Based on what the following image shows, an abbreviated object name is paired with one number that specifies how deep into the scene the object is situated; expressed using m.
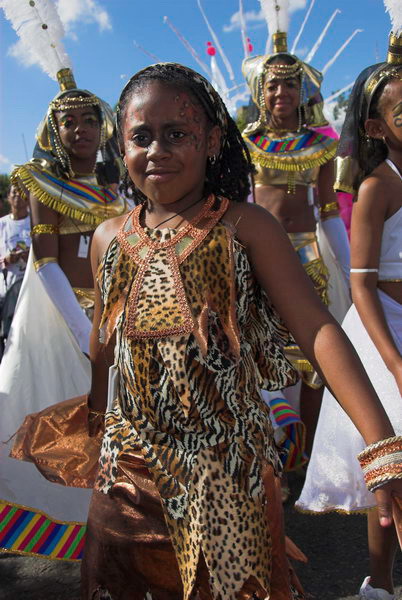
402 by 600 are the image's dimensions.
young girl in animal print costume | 1.58
